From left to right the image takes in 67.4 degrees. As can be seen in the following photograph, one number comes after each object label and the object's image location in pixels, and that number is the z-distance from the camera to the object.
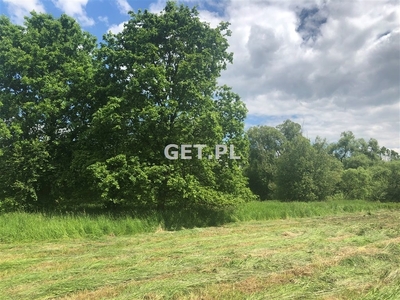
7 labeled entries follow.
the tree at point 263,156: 44.66
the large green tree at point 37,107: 14.64
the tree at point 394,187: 29.16
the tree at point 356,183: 33.50
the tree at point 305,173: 30.62
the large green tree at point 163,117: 12.35
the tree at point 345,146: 54.34
